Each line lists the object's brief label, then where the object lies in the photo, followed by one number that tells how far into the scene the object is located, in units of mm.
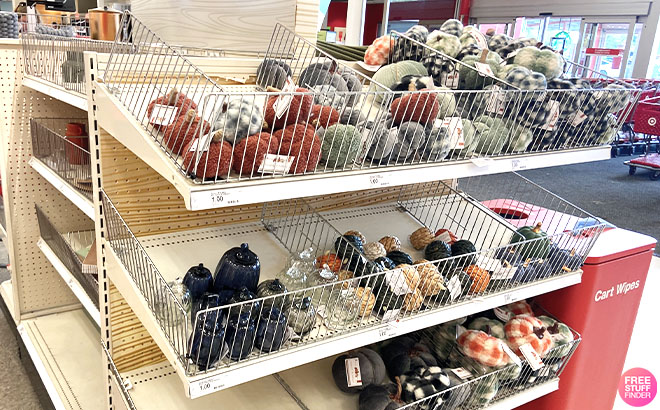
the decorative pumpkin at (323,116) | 1185
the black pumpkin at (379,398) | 1412
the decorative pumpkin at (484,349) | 1584
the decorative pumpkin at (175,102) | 1088
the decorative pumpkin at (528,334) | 1671
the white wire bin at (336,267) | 1121
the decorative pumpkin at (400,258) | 1553
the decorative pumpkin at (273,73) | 1506
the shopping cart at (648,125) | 6605
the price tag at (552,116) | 1515
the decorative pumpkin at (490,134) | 1445
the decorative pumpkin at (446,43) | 1685
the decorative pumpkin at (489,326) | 1735
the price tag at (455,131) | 1341
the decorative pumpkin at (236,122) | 1016
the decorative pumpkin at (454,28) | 1782
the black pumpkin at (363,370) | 1531
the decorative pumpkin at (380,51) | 1791
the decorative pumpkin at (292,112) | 1134
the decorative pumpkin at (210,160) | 970
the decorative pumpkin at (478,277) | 1521
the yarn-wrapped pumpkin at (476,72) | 1544
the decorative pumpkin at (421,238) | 1769
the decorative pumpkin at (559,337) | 1753
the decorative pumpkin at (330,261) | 1477
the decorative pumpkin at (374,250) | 1564
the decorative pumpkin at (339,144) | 1153
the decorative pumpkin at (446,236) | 1761
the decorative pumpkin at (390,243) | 1673
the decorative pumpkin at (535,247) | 1682
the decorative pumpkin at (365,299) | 1307
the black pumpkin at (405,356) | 1590
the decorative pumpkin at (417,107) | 1281
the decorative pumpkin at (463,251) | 1566
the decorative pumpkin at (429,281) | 1429
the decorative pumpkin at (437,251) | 1595
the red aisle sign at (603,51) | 8906
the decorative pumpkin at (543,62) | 1597
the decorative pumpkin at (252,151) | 1023
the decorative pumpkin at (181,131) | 1021
